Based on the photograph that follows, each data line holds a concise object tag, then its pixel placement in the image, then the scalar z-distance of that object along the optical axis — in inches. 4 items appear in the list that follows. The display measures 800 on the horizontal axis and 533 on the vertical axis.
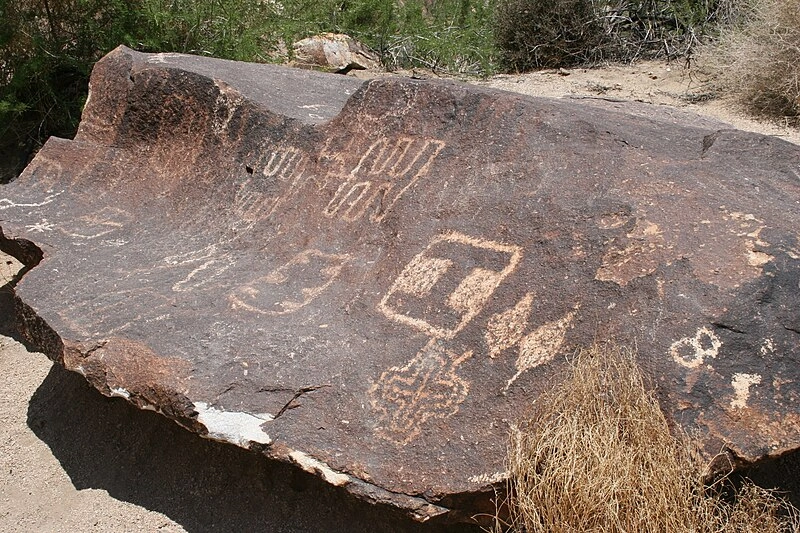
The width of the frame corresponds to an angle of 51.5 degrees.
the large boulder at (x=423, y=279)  77.1
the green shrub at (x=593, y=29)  284.2
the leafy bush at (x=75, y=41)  185.9
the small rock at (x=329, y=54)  265.9
